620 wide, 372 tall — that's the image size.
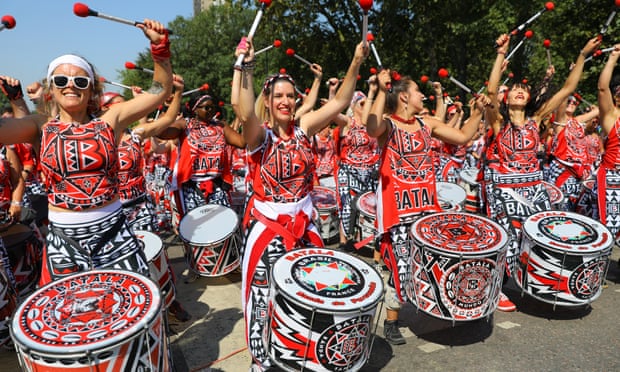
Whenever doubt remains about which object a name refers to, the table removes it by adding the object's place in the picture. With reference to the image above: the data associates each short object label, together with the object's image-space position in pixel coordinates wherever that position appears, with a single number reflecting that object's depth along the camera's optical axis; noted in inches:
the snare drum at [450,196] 223.8
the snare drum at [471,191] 298.5
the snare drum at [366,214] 227.6
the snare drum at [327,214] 258.8
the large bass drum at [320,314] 94.3
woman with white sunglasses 100.0
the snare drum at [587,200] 203.8
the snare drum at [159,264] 147.5
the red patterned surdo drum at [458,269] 125.0
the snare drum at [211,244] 187.0
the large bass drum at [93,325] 74.4
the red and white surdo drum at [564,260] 147.7
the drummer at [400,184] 144.9
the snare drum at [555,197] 207.9
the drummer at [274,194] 113.6
